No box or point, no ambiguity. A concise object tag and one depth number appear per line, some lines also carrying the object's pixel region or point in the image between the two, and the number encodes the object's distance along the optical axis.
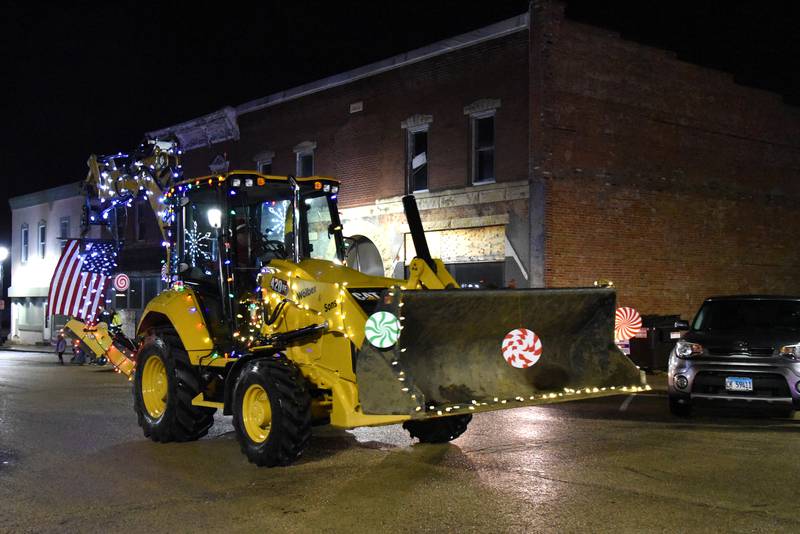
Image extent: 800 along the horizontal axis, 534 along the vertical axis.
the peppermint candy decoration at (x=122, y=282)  27.00
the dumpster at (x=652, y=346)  19.25
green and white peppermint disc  8.15
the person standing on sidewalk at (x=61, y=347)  27.76
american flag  29.27
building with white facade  41.91
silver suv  11.51
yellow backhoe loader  8.57
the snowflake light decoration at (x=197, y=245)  10.91
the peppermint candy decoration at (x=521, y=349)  9.38
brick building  21.81
